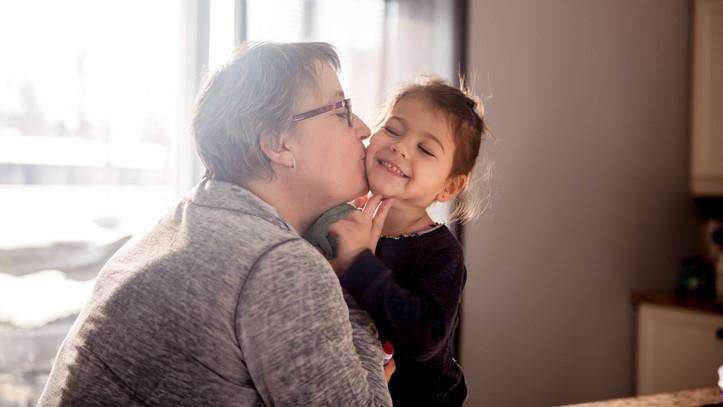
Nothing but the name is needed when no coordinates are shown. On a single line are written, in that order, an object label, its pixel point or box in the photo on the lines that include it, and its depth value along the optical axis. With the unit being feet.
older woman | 3.47
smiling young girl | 4.46
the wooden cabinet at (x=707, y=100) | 12.42
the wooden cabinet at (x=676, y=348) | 11.33
